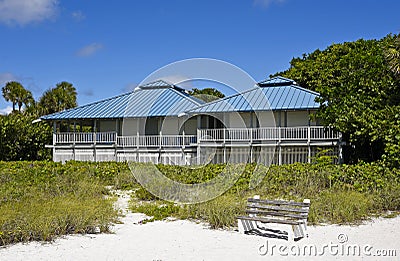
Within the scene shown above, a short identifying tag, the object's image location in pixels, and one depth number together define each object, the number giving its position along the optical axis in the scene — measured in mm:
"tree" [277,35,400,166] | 17859
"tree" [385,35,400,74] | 18344
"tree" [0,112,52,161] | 32562
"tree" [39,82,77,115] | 43094
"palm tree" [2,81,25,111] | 49219
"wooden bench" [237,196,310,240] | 9609
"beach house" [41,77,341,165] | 27094
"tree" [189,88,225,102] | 49625
